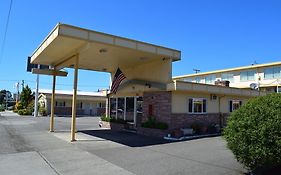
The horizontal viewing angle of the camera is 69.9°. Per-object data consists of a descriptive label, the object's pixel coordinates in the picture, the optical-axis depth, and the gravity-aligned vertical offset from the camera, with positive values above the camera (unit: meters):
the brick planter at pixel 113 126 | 14.63 -2.00
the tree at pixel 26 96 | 35.43 +0.47
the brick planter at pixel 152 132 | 11.50 -1.91
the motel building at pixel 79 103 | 31.79 -0.68
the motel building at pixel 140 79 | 9.69 +1.32
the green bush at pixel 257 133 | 4.99 -0.84
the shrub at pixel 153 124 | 11.72 -1.47
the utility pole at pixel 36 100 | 27.64 -0.23
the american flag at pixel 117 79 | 14.35 +1.45
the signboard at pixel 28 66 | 19.04 +3.12
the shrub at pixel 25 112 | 30.57 -2.02
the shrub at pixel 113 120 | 14.86 -1.56
